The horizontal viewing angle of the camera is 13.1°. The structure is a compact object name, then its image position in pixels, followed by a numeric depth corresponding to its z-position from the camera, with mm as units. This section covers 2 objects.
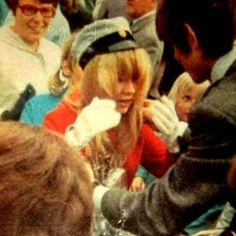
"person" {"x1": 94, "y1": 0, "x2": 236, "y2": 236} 3476
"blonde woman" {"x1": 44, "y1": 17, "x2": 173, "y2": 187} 3744
